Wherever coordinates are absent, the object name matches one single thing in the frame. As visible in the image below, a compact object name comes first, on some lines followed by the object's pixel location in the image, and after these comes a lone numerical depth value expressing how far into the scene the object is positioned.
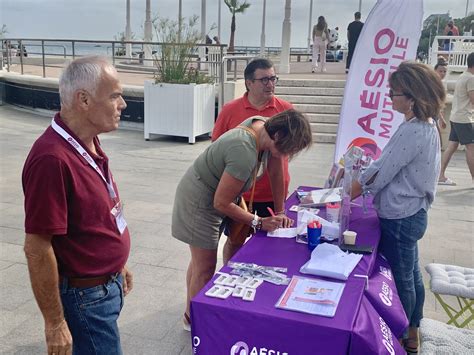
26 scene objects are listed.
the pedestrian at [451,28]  14.87
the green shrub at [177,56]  9.10
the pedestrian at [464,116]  6.29
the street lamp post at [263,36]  24.38
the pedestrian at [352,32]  12.21
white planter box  8.96
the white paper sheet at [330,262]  2.17
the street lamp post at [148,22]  19.28
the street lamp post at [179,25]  9.27
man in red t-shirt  3.50
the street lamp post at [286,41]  14.77
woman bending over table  2.44
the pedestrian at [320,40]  14.65
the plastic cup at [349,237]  2.58
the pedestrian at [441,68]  7.14
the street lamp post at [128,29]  22.40
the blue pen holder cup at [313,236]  2.53
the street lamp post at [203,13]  22.37
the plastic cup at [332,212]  2.96
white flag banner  4.14
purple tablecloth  1.76
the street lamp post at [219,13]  35.14
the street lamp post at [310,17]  33.91
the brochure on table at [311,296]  1.86
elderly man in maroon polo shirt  1.60
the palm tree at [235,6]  34.97
